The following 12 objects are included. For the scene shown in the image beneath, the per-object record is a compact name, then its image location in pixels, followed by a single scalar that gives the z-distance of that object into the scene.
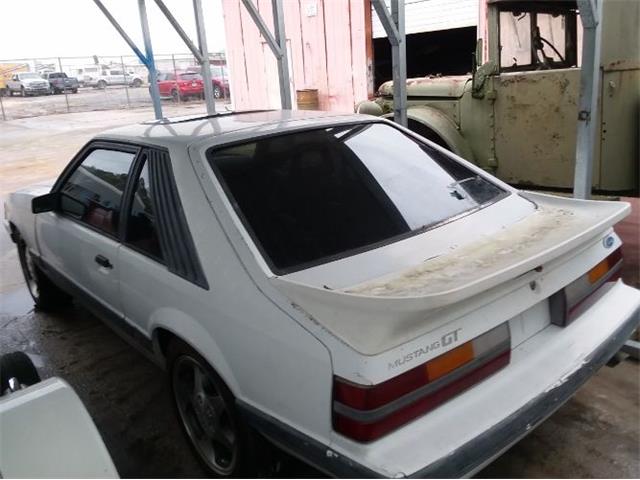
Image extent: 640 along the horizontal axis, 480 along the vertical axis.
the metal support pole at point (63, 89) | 26.22
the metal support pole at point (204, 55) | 6.19
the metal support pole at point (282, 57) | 5.26
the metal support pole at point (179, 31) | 6.25
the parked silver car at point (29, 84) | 31.66
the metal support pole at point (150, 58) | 6.99
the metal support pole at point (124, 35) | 7.14
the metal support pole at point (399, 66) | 4.24
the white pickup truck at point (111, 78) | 35.47
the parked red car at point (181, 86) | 27.52
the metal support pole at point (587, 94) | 3.21
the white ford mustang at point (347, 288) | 1.66
